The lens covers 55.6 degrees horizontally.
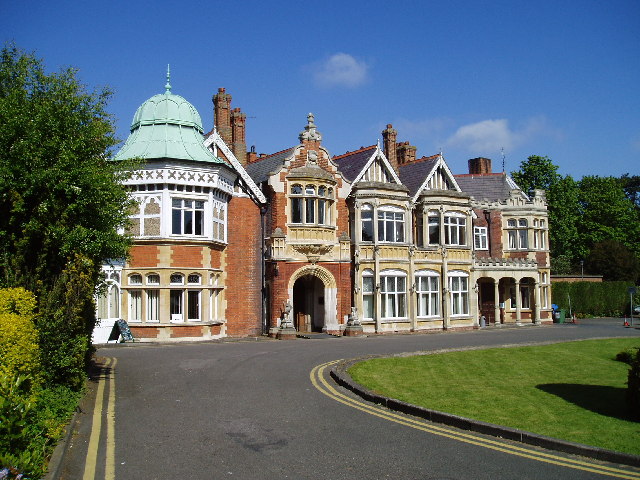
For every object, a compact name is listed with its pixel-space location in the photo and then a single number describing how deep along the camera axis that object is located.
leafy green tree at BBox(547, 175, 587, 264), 67.25
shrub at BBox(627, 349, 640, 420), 11.15
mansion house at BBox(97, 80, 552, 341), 28.14
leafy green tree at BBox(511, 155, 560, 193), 68.69
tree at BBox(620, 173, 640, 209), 104.43
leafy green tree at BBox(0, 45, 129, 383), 13.80
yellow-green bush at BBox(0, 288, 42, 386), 9.38
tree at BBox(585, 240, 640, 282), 63.72
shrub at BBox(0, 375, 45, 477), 6.69
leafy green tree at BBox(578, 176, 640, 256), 70.38
